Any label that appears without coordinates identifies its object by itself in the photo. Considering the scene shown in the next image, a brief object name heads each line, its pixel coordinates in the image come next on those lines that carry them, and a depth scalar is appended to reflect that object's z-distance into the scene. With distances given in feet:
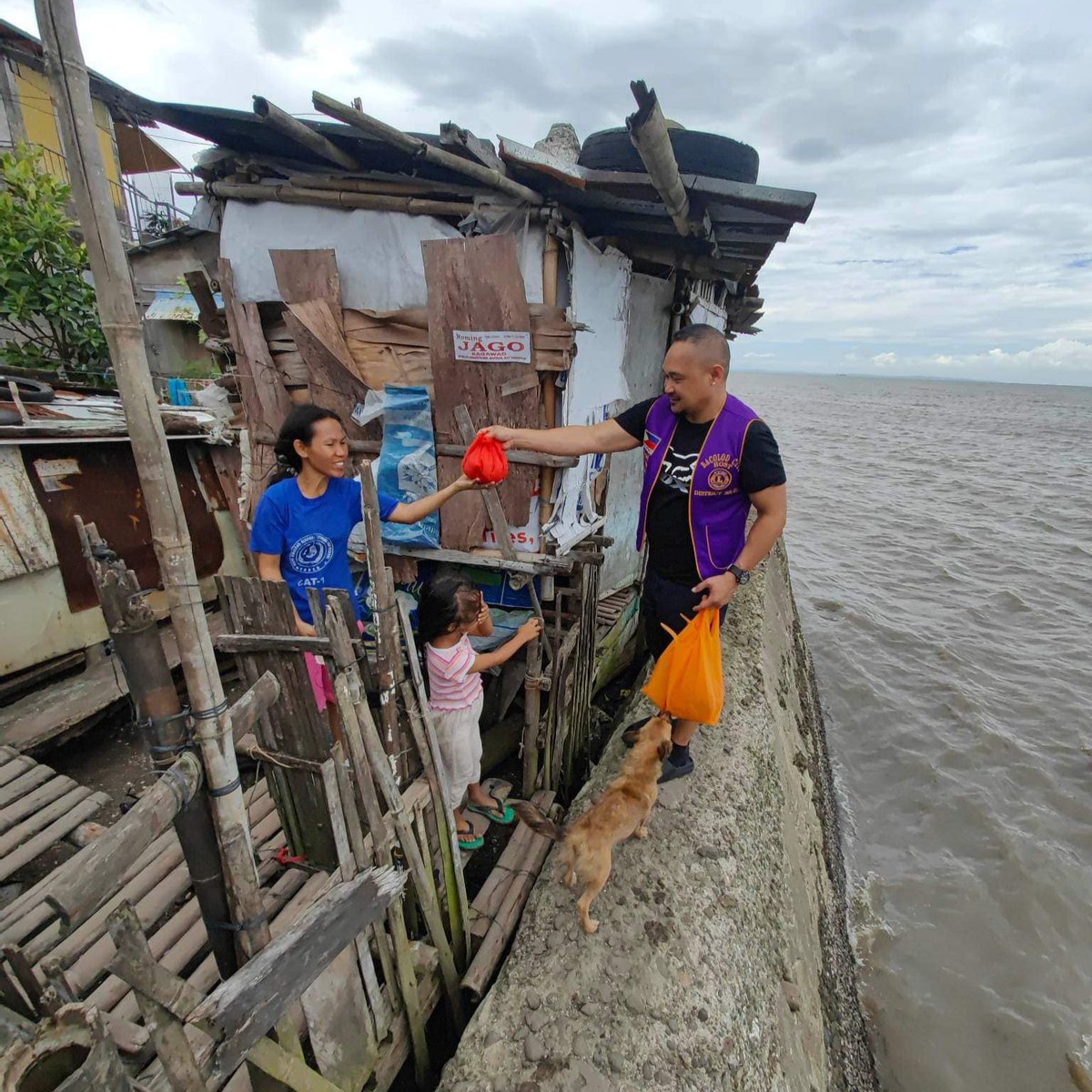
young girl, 10.28
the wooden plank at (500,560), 14.84
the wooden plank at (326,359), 14.82
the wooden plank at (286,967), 4.60
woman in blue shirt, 10.03
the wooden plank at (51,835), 11.26
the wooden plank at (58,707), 14.74
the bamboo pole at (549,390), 13.21
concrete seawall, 7.26
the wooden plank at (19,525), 14.55
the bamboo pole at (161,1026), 3.72
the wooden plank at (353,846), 6.73
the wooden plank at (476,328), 13.16
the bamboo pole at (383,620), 6.91
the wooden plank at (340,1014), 6.38
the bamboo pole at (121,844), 3.68
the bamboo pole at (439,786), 7.98
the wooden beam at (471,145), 10.61
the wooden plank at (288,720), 7.88
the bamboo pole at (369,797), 6.64
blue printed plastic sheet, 14.80
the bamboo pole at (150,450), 3.57
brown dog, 8.75
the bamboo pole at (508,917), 8.86
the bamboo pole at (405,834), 6.95
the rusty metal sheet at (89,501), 15.56
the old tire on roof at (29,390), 16.44
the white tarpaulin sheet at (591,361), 13.98
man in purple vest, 9.54
